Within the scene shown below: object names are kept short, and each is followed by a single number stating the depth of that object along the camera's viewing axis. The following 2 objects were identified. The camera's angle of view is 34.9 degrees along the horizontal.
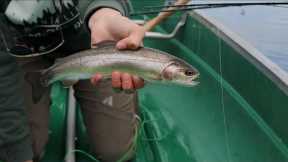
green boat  1.57
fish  0.98
